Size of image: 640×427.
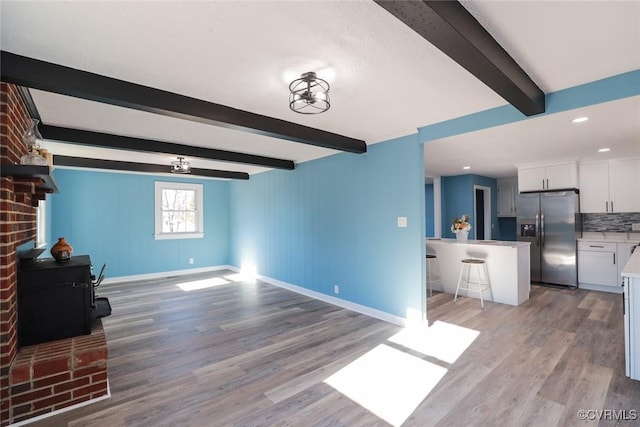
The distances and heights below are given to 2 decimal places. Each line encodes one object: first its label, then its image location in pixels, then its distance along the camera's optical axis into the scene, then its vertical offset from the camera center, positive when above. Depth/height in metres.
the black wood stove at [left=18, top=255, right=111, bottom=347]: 2.31 -0.65
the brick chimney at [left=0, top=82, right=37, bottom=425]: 1.95 -0.11
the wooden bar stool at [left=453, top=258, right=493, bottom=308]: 4.51 -1.01
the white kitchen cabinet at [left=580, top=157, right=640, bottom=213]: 5.04 +0.50
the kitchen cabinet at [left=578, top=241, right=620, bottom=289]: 4.91 -0.83
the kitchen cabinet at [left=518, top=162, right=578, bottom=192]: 5.43 +0.71
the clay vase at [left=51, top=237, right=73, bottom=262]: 2.65 -0.29
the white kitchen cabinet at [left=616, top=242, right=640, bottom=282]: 4.77 -0.61
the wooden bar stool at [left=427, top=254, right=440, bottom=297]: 5.10 -0.93
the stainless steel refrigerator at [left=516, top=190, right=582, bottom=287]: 5.27 -0.32
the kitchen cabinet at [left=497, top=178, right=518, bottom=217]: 7.57 +0.49
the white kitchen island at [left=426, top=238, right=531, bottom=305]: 4.39 -0.77
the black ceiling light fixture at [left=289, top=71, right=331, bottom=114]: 2.17 +0.97
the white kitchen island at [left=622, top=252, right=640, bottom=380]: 2.35 -0.86
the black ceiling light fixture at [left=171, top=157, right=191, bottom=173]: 4.93 +0.86
